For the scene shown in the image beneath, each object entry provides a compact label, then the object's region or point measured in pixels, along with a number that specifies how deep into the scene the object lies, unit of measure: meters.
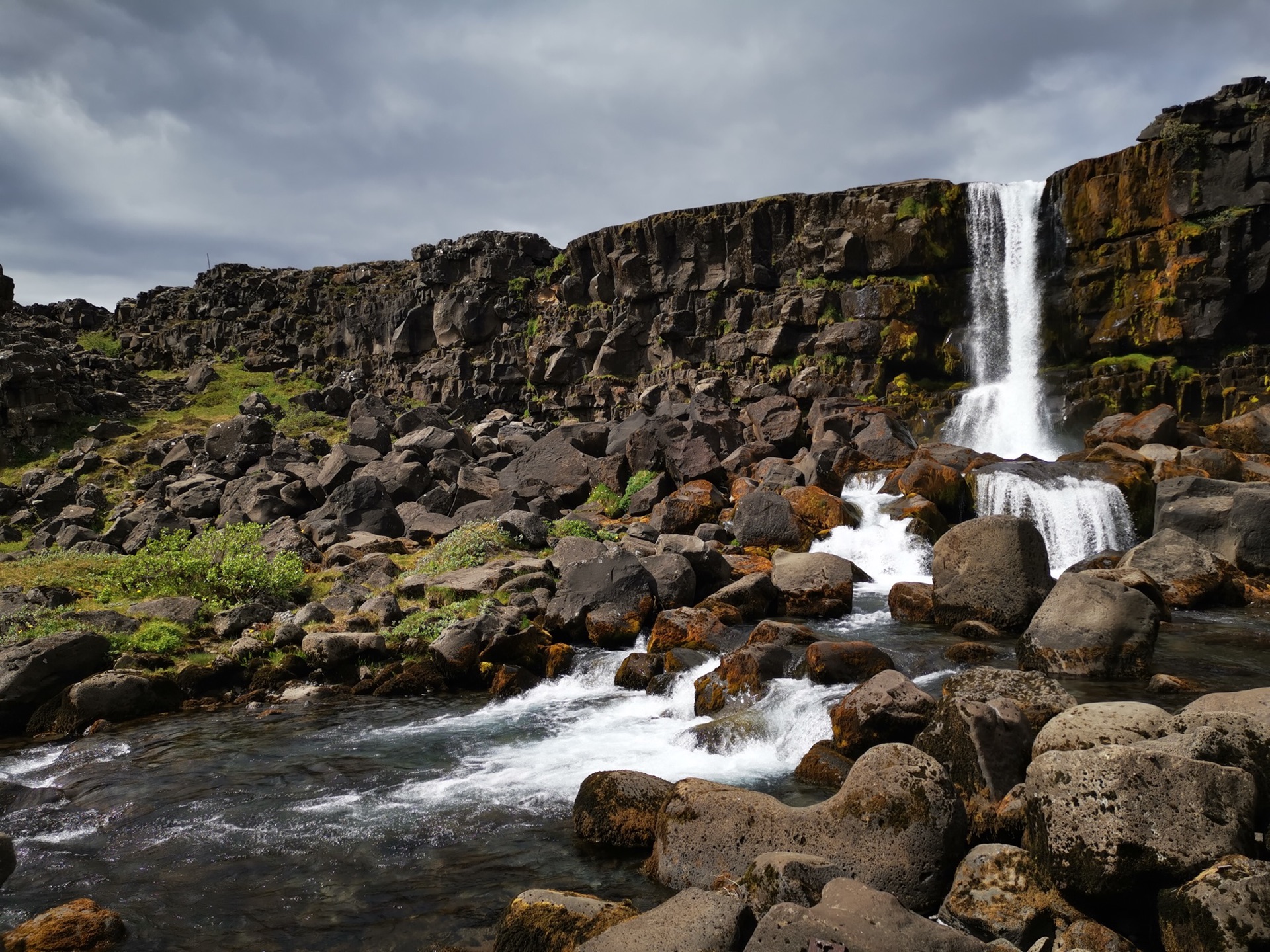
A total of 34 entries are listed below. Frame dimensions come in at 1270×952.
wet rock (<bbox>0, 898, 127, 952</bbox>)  6.35
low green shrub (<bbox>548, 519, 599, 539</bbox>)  23.56
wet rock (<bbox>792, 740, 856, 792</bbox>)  9.03
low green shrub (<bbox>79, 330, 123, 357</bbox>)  72.06
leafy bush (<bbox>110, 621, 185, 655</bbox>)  14.87
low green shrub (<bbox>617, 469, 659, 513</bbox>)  28.81
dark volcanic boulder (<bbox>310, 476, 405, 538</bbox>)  25.94
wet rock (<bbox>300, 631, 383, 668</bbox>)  15.20
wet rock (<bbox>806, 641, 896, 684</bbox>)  11.51
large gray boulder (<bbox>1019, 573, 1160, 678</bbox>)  11.70
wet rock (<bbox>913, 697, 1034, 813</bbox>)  7.30
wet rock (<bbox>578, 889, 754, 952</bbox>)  5.41
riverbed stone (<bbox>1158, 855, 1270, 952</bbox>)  4.80
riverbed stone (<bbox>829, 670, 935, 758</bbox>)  8.99
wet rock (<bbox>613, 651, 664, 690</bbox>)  13.77
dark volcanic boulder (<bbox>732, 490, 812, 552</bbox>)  22.33
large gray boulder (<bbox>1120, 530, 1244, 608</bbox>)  16.59
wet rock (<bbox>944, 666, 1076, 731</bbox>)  8.31
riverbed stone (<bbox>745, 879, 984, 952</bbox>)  5.00
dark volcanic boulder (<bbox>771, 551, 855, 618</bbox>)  17.45
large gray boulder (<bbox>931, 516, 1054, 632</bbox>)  15.08
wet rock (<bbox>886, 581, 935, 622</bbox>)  16.38
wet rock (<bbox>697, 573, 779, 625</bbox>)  16.69
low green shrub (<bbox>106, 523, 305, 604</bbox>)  18.22
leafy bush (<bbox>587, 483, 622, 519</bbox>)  28.31
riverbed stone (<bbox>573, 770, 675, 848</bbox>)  7.98
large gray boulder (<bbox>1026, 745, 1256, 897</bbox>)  5.44
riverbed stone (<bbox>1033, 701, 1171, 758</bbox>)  7.02
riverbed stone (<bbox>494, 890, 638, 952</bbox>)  5.88
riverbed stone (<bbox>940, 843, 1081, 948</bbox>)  5.73
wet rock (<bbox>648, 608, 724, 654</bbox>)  14.75
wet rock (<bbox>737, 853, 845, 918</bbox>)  5.99
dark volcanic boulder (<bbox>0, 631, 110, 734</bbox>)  12.84
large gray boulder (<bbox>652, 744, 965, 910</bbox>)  6.43
